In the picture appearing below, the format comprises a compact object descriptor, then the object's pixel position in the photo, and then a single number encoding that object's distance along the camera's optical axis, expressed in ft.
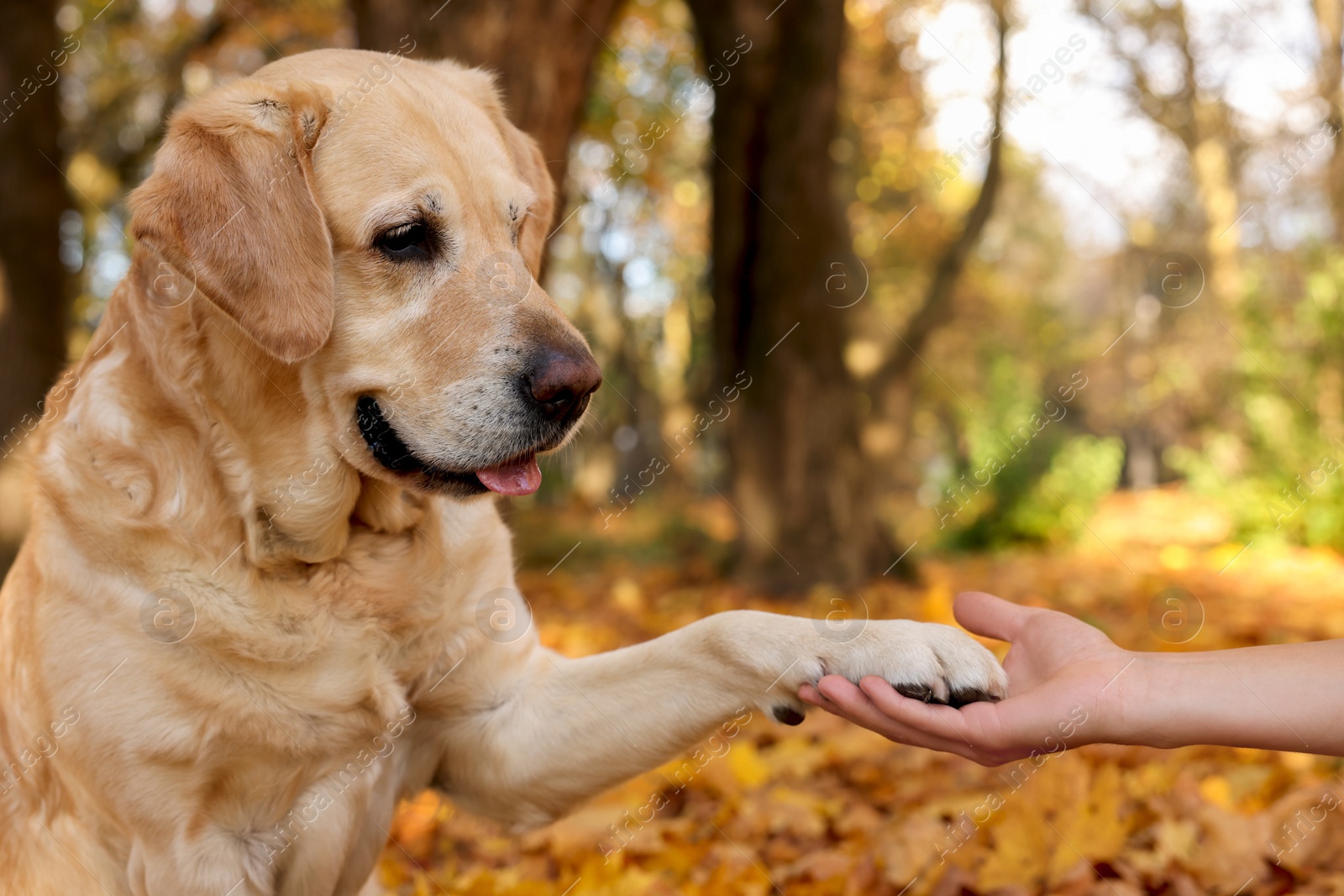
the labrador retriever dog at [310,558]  6.35
